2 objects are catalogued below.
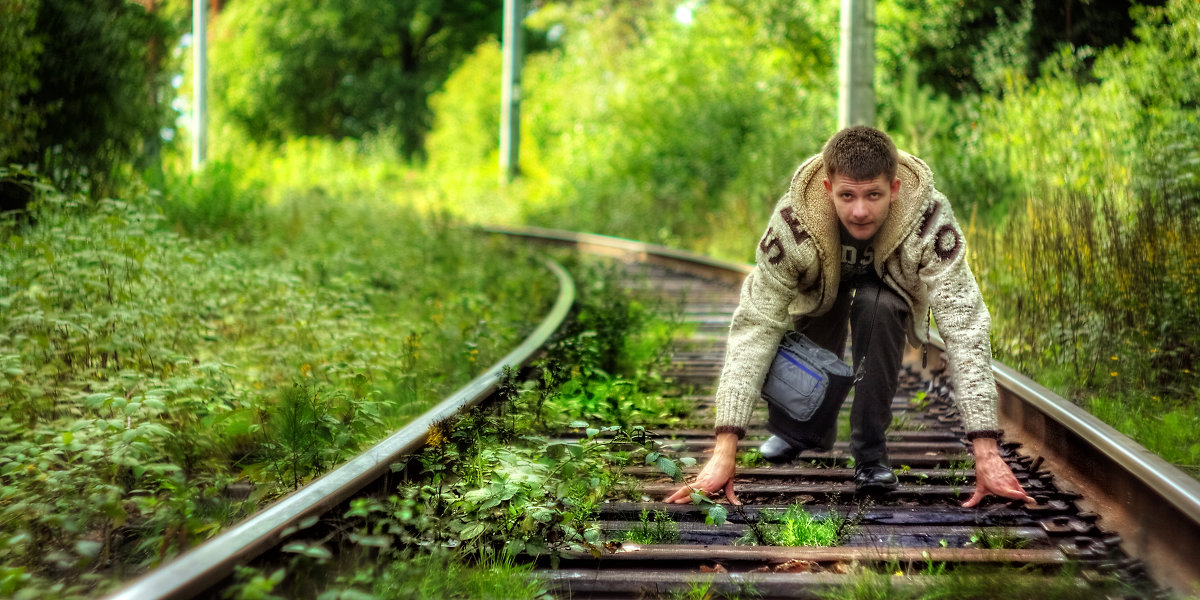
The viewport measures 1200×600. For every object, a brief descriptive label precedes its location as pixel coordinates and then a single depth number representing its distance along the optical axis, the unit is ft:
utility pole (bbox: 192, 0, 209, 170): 62.85
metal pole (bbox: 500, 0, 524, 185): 72.74
